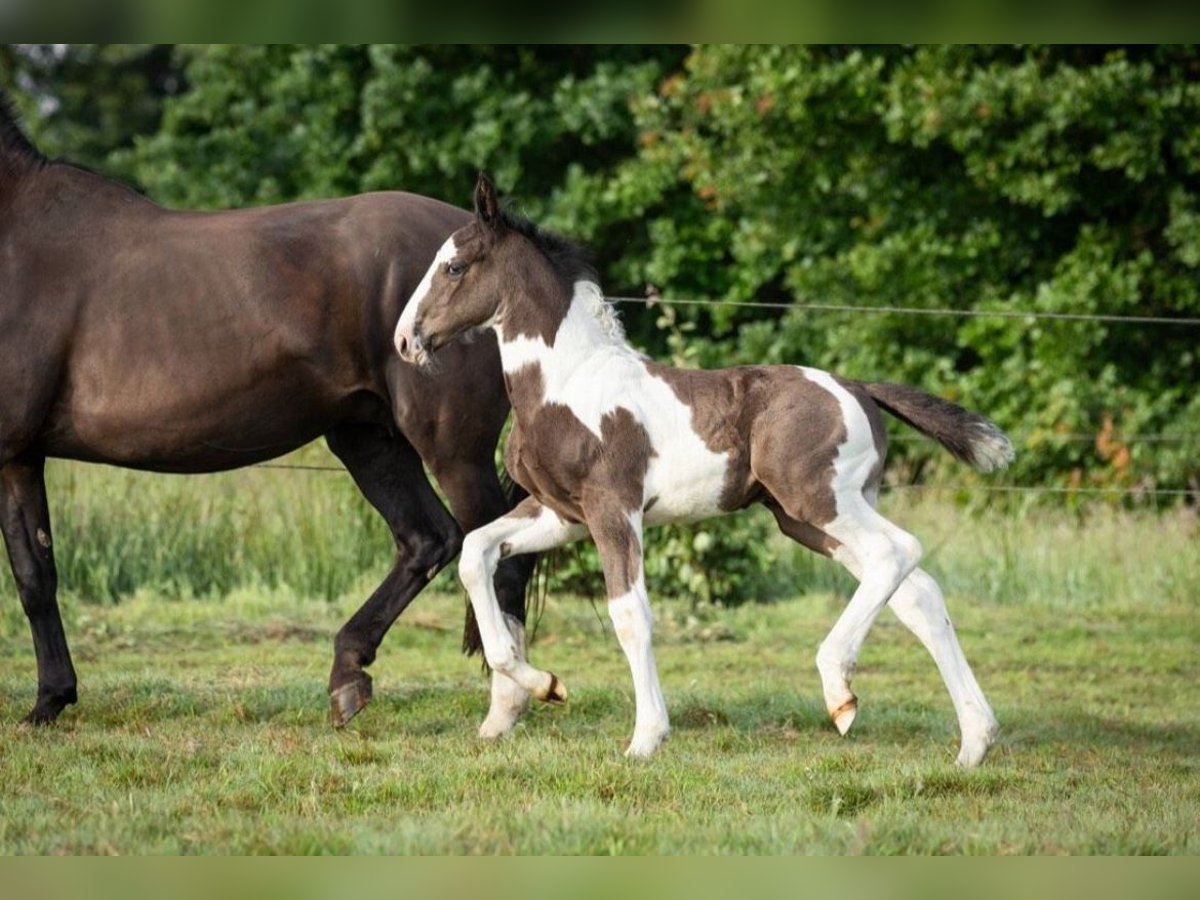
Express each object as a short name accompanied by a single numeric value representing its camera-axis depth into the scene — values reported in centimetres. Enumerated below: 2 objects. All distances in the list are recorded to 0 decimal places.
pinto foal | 1219
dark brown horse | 1359
